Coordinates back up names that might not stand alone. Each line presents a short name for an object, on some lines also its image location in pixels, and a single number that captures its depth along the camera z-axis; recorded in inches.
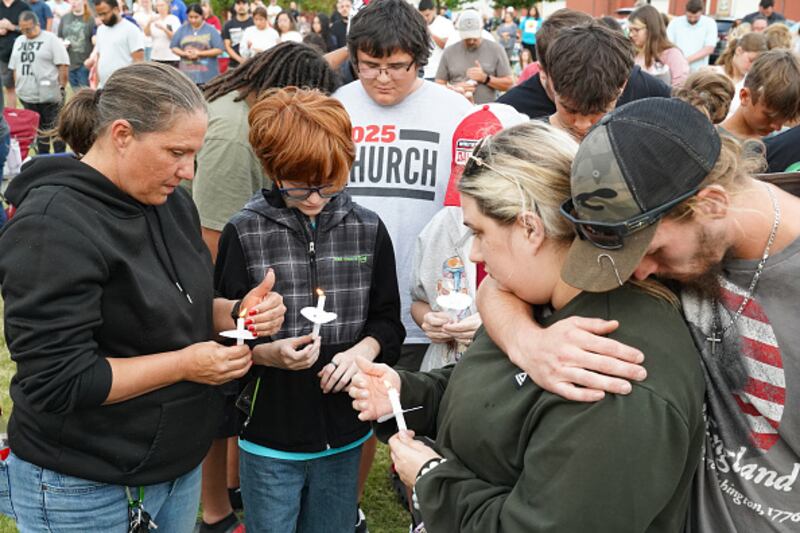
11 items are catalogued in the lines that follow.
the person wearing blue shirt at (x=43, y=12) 491.2
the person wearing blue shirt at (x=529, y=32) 704.4
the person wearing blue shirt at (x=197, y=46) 502.9
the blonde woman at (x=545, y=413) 55.5
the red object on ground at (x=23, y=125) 332.0
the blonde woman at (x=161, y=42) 522.9
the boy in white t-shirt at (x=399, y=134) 137.1
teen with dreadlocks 141.6
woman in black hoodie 77.5
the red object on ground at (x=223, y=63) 574.9
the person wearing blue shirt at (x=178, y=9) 599.2
